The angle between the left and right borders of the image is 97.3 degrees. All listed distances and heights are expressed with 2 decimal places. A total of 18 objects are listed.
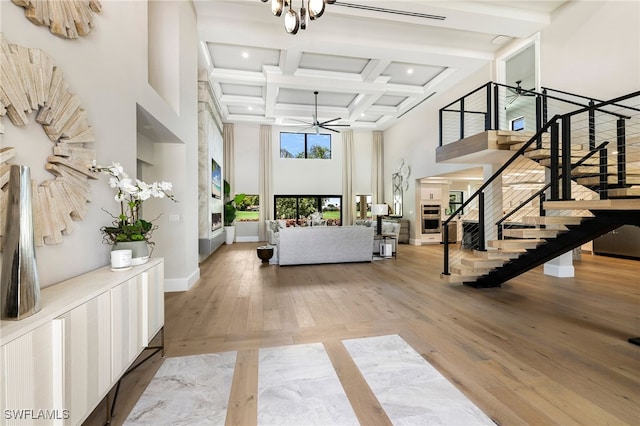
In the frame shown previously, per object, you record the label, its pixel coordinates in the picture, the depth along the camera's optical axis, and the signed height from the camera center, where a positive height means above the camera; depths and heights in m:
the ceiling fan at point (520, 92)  5.03 +2.32
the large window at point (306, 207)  11.75 +0.17
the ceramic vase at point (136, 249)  2.13 -0.29
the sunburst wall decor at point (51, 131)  1.37 +0.50
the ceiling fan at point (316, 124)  8.56 +2.66
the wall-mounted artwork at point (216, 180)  8.01 +0.98
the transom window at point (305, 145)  11.72 +2.78
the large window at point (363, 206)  12.38 +0.20
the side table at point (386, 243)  7.41 -0.87
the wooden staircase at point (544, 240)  3.01 -0.41
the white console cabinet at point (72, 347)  1.04 -0.63
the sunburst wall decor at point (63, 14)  1.55 +1.22
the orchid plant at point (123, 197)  2.10 +0.11
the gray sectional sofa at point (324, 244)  6.25 -0.77
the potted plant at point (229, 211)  10.33 +0.02
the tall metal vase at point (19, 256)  1.15 -0.19
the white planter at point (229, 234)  10.45 -0.85
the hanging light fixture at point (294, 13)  3.06 +2.26
